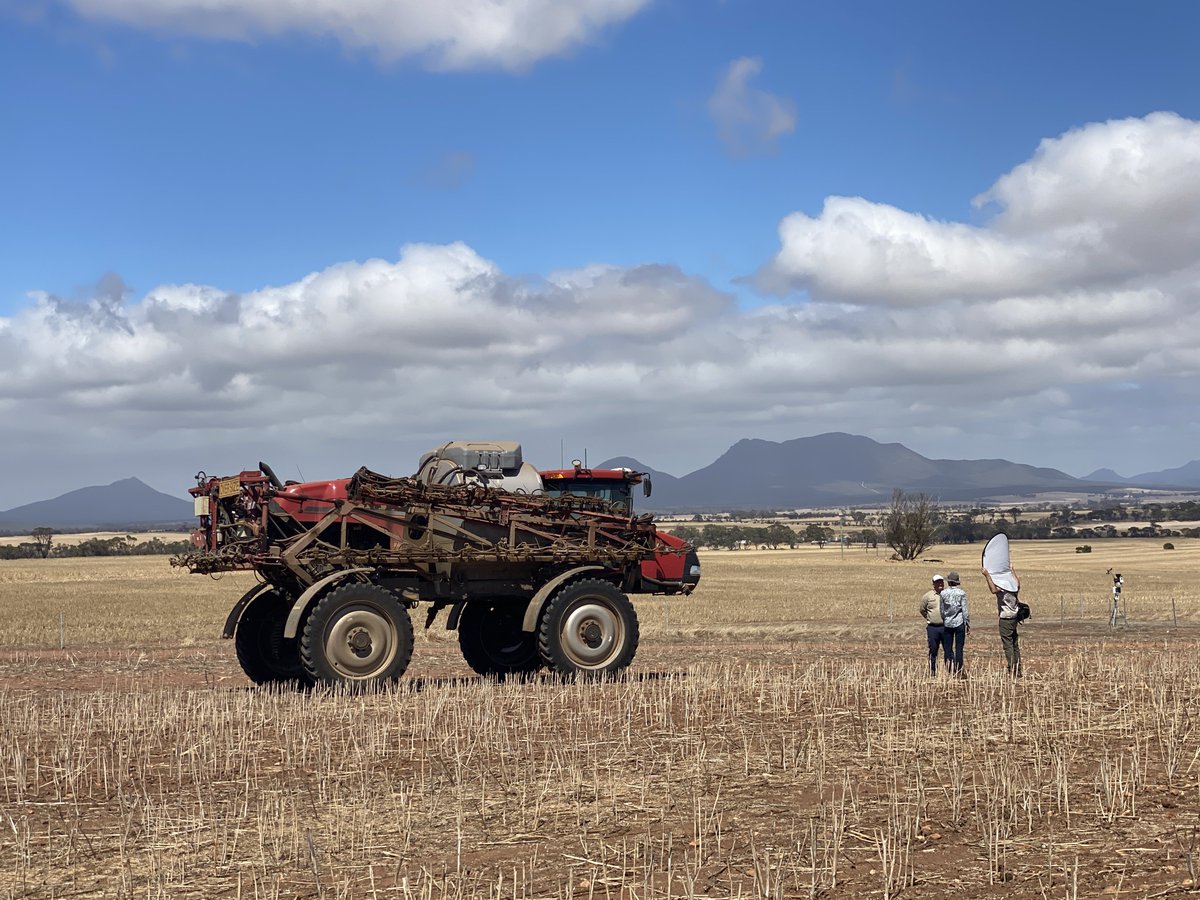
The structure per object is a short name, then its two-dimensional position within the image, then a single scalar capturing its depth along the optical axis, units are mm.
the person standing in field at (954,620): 17484
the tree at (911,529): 87750
